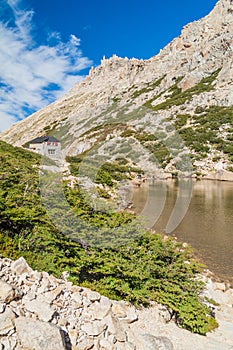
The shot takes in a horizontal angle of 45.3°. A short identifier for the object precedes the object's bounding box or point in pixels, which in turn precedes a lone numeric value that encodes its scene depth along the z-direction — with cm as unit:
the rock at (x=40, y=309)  613
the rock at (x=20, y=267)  722
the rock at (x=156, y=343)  683
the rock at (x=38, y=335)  522
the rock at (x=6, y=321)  530
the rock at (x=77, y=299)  718
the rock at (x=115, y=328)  664
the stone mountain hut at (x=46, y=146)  5616
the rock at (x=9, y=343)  512
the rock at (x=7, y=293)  597
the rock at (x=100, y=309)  702
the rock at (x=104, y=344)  630
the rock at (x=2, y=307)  558
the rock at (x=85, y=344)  619
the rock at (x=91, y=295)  758
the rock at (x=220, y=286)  1307
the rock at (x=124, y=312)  771
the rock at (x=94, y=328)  654
